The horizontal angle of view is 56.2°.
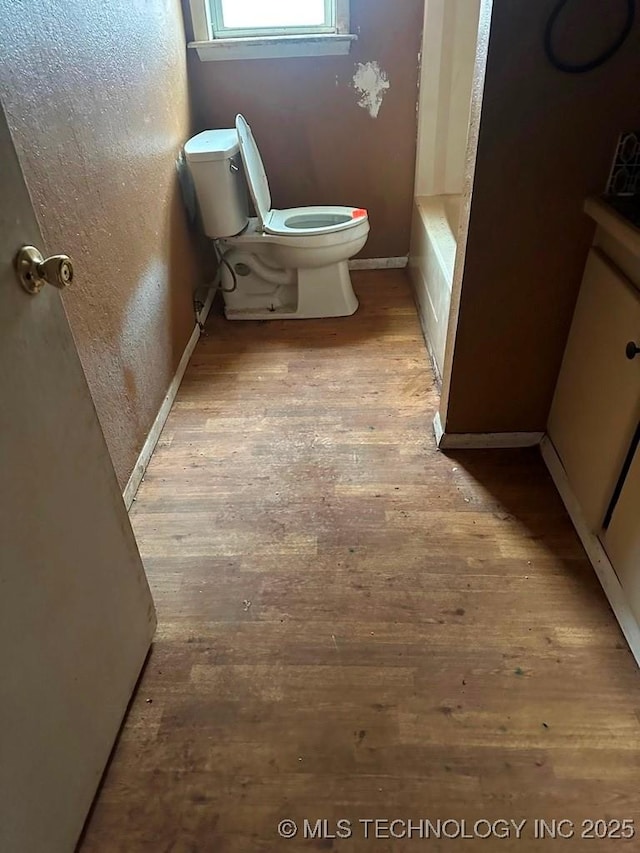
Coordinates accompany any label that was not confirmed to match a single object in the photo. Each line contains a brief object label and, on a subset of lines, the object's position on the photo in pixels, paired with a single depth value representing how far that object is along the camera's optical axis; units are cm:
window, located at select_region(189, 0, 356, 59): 264
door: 88
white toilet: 250
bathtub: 233
